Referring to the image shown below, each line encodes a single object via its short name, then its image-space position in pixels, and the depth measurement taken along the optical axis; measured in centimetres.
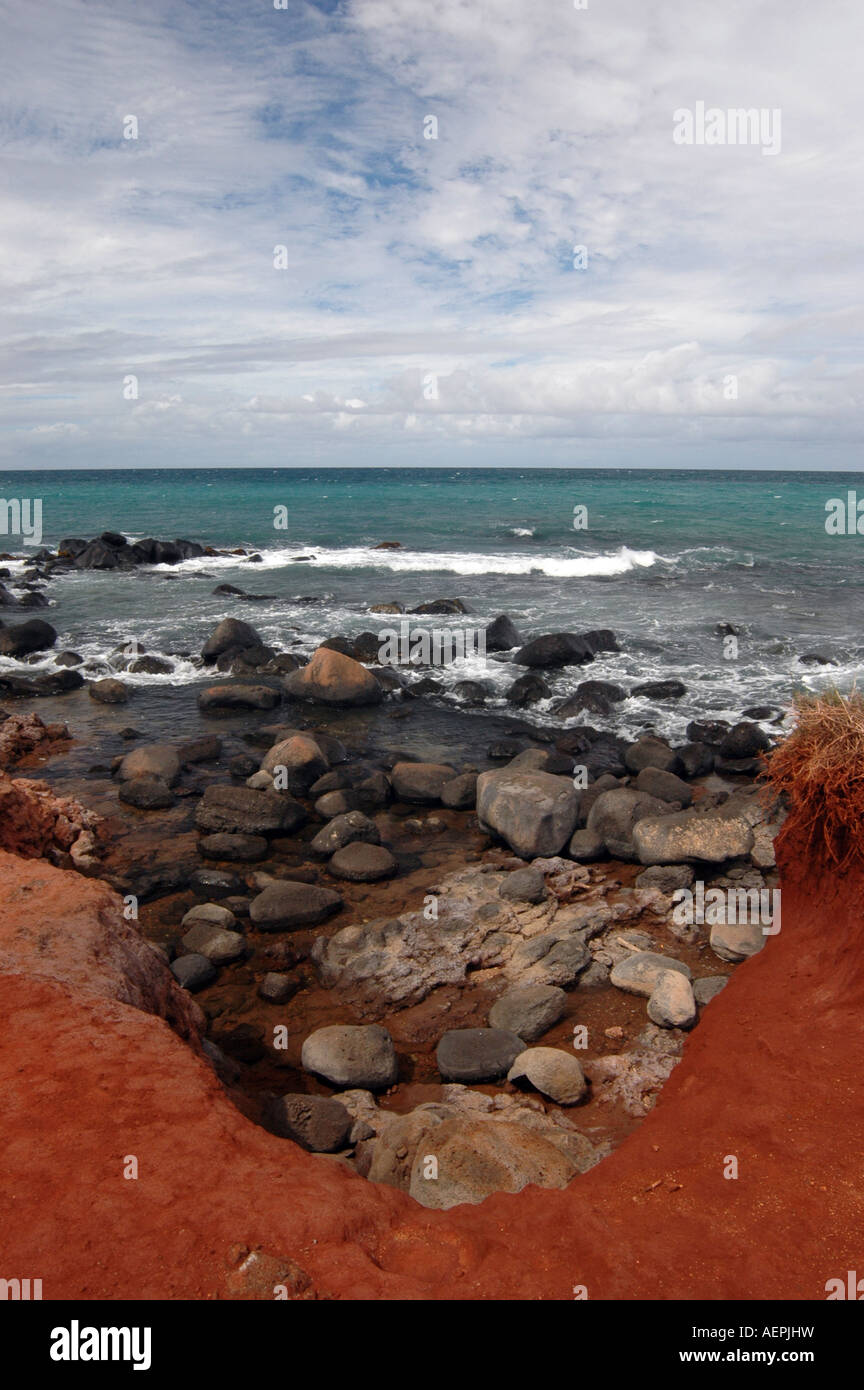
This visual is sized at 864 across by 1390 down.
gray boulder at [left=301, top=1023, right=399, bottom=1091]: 827
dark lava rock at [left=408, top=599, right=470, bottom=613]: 2958
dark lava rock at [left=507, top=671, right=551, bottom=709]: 2050
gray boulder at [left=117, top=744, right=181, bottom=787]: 1564
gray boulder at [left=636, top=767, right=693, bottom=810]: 1443
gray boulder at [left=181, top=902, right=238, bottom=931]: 1117
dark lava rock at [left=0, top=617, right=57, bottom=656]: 2445
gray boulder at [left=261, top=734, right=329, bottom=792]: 1562
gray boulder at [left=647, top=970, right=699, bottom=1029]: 876
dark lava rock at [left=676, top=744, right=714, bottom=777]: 1616
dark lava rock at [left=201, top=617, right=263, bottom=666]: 2374
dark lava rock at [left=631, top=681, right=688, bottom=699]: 2084
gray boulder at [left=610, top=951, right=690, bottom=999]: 945
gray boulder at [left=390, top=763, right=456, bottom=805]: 1512
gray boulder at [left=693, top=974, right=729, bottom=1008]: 896
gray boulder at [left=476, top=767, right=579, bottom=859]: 1277
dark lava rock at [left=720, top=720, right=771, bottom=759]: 1684
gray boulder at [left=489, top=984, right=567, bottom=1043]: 897
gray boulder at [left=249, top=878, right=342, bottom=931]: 1124
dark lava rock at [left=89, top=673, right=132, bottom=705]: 2062
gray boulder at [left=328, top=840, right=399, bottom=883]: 1242
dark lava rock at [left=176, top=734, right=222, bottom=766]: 1694
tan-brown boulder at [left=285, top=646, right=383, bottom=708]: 2022
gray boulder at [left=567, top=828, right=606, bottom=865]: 1277
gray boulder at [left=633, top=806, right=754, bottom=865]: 1187
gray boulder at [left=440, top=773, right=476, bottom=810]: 1477
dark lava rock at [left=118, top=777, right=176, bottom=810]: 1471
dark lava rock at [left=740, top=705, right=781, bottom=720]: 1894
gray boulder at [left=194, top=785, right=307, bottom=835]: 1380
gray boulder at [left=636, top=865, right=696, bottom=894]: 1166
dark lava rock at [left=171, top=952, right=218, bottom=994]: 1006
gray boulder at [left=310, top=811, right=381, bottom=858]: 1316
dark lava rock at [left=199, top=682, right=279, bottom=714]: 2005
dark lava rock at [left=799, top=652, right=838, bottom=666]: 2323
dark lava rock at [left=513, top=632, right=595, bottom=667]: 2328
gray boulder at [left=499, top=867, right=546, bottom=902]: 1148
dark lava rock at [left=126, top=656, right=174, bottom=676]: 2308
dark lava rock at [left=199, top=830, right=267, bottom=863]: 1314
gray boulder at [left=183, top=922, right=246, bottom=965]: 1055
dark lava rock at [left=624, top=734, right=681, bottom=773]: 1608
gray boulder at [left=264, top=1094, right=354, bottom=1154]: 719
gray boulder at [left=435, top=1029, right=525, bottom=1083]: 834
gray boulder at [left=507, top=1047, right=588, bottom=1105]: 789
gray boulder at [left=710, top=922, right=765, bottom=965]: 991
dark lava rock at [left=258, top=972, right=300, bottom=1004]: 988
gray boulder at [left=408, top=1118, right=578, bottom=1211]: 616
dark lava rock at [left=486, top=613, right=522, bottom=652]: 2495
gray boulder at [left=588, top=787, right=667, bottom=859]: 1277
